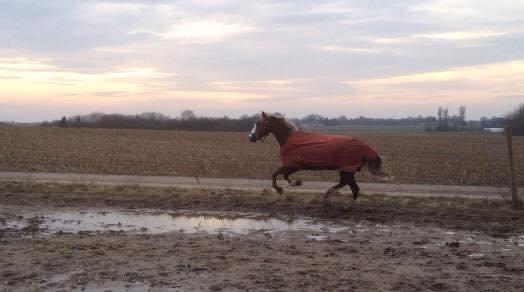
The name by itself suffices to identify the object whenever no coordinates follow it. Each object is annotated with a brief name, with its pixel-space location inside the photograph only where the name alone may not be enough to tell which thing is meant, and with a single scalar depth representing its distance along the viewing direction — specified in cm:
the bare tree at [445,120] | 12303
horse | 1158
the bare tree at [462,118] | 13862
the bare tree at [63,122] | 9258
